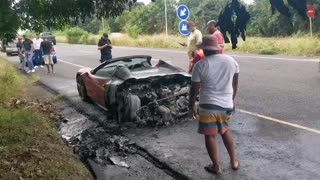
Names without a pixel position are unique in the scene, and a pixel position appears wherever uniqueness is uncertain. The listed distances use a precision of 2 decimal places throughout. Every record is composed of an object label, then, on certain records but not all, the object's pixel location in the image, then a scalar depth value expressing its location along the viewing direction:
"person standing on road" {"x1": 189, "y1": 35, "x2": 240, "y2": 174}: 5.30
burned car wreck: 8.32
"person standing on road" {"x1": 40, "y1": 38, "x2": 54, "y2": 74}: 17.75
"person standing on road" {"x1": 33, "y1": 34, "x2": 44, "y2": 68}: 20.44
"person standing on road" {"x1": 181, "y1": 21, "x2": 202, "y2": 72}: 10.32
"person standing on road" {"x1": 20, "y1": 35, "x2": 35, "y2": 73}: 18.13
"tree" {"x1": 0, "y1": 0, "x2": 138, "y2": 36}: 5.26
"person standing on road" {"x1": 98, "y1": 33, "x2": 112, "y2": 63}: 13.50
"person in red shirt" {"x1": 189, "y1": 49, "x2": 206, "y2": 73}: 8.90
